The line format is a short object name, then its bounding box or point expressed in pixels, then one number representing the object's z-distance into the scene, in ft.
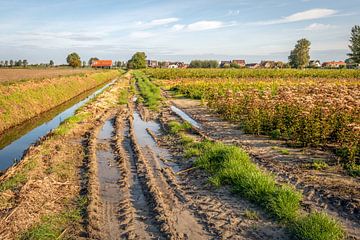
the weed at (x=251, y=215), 18.20
